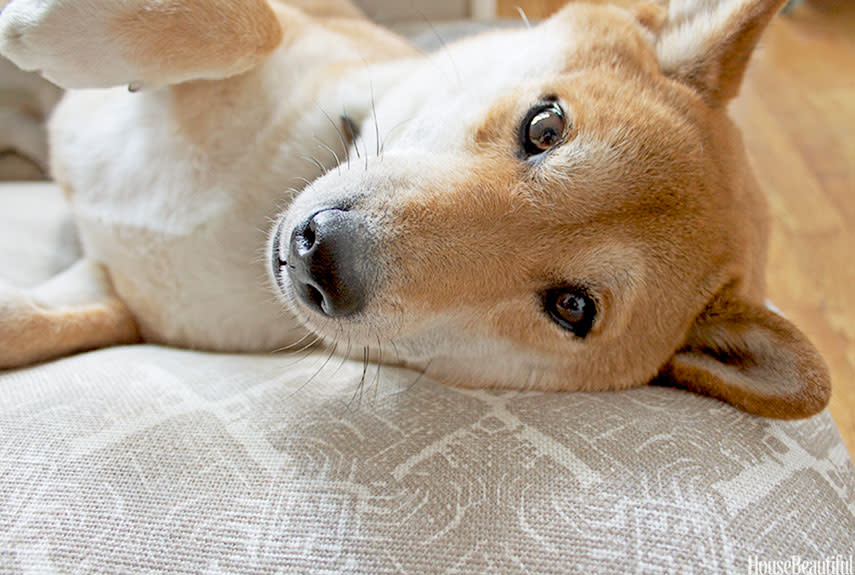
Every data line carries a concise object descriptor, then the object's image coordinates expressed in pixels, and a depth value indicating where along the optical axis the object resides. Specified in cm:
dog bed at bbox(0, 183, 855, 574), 32
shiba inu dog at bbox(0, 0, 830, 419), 36
